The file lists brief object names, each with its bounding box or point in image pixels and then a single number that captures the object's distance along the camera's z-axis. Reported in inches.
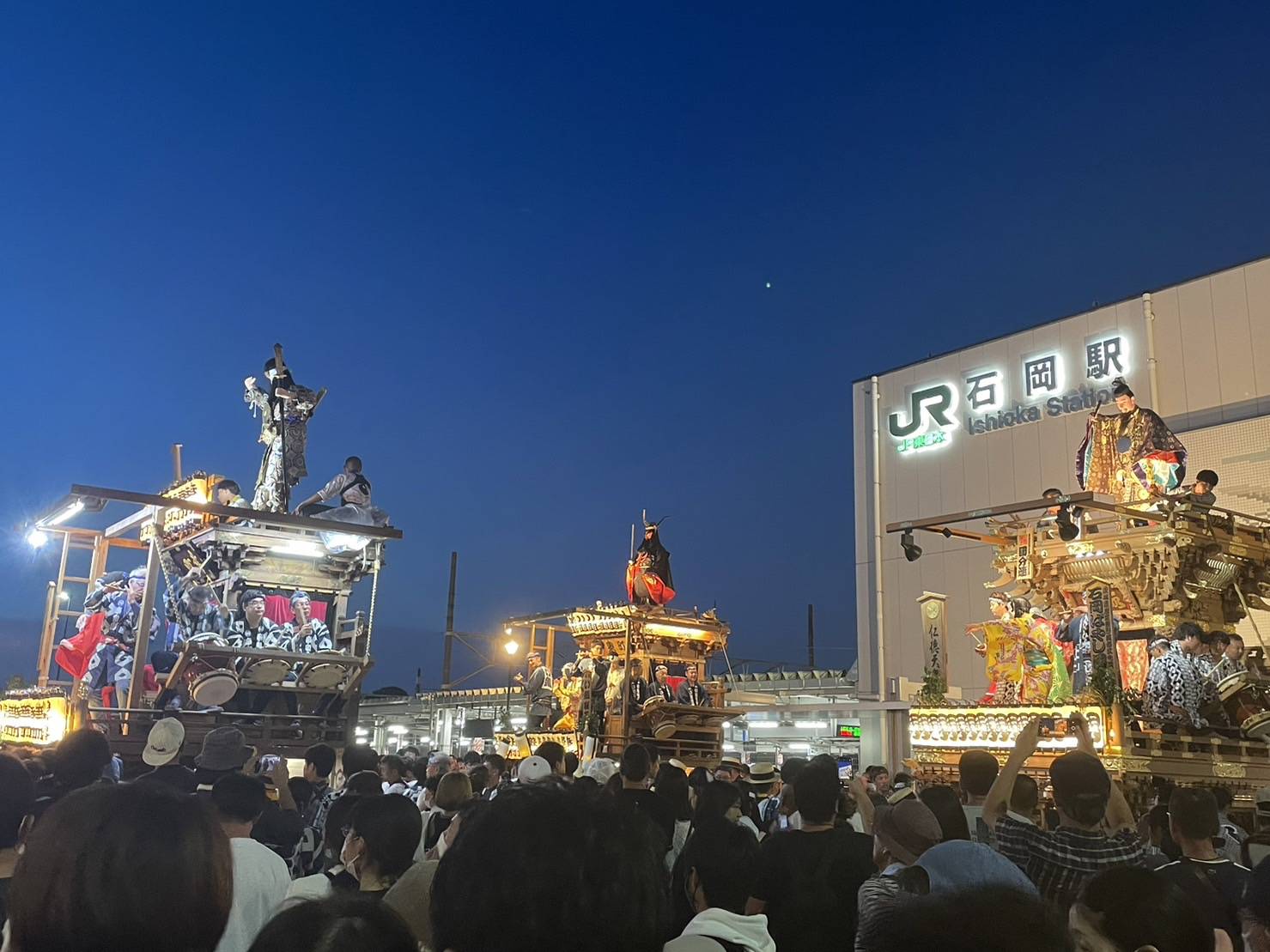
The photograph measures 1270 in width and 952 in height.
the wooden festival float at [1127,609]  472.4
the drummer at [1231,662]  509.0
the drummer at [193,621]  572.7
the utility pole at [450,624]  1449.6
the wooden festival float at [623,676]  775.7
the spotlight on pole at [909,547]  534.9
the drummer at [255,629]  589.3
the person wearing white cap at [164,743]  387.2
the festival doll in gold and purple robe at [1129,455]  577.3
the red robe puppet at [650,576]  872.9
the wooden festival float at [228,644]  542.3
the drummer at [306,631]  599.5
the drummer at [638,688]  804.0
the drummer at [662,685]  826.2
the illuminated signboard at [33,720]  548.1
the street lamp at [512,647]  893.8
